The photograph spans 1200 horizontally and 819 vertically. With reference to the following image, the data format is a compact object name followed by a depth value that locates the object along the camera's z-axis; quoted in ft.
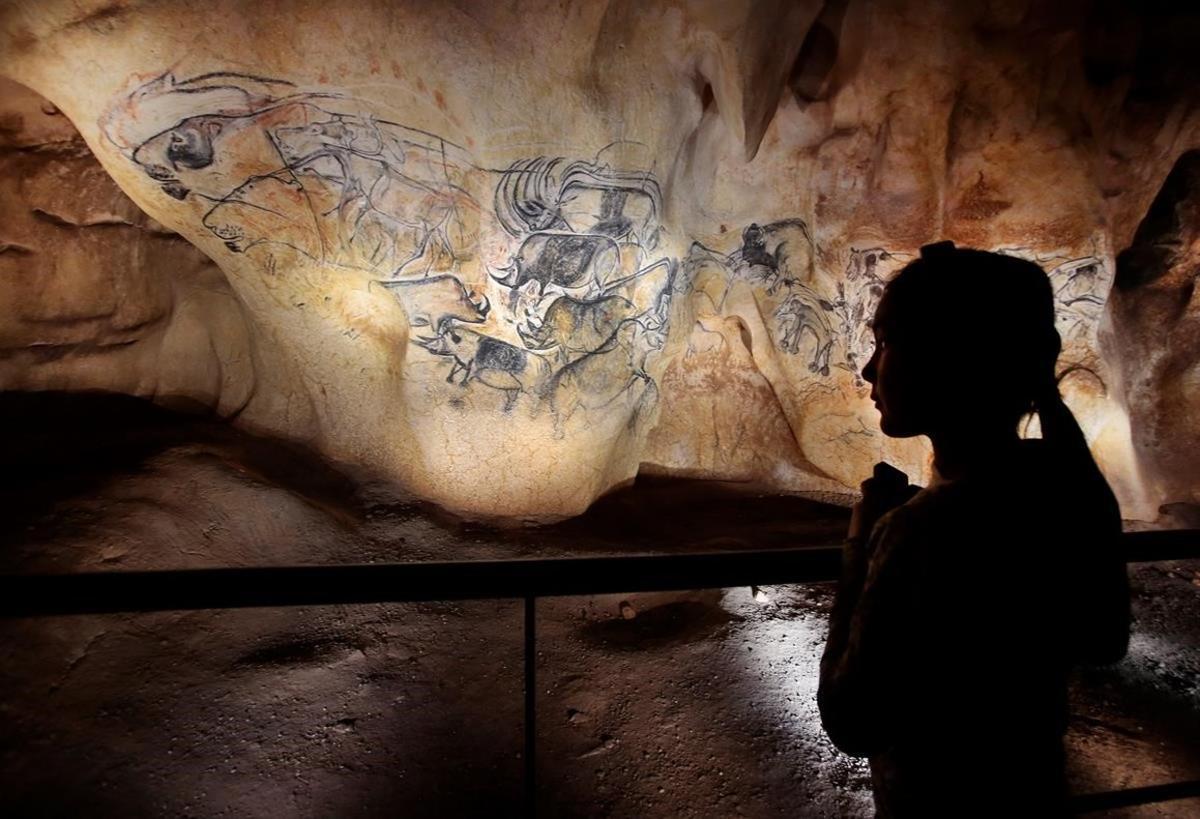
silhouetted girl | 3.49
